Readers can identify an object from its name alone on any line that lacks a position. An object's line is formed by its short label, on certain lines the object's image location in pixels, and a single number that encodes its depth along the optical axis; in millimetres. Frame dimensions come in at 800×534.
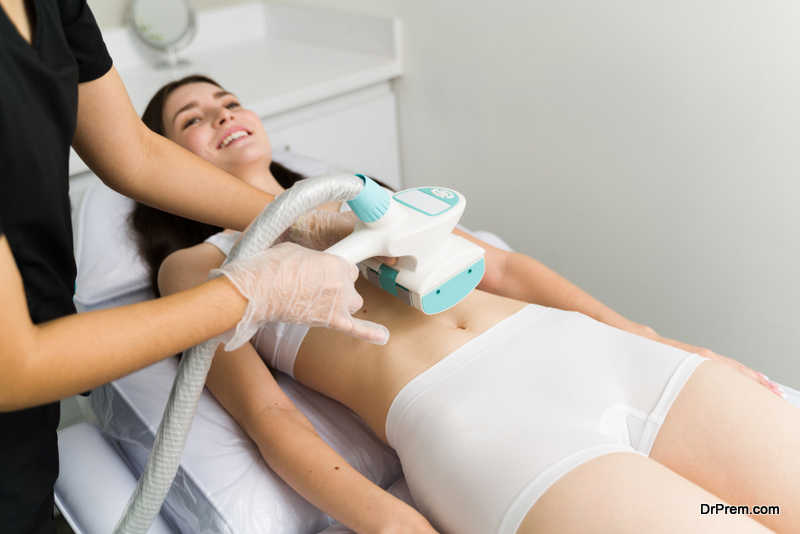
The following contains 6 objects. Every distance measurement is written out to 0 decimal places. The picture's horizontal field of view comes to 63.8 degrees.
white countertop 2205
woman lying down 876
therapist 625
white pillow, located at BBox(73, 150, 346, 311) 1596
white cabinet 2268
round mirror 2342
